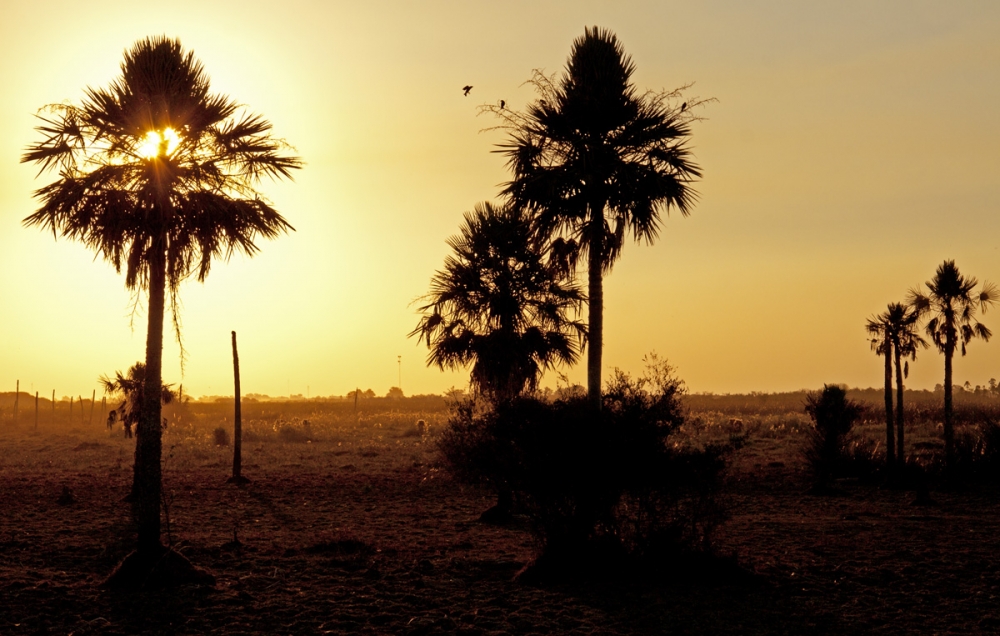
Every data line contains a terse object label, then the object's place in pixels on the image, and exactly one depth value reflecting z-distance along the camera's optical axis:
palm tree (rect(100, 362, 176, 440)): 32.19
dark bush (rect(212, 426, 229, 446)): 58.24
